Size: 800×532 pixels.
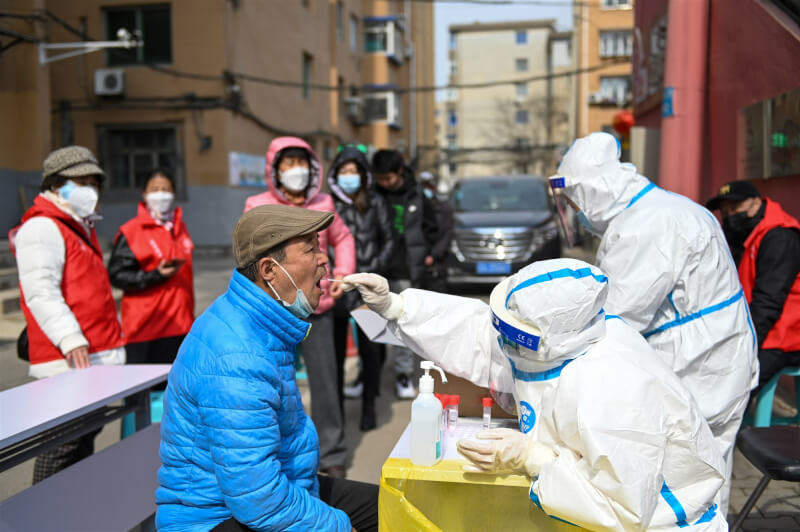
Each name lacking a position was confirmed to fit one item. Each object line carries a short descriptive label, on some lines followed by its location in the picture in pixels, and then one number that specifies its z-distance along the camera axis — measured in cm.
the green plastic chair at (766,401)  390
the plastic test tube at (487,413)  228
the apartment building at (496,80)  5509
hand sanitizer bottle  195
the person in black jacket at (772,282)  376
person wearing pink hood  393
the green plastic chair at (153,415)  373
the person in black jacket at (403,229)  544
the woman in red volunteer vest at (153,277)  398
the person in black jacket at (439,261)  652
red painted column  629
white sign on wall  1755
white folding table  244
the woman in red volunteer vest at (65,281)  320
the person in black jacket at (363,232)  457
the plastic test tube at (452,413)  229
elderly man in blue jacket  193
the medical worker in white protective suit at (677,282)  254
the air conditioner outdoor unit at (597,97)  3219
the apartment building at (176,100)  1697
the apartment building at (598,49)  3238
